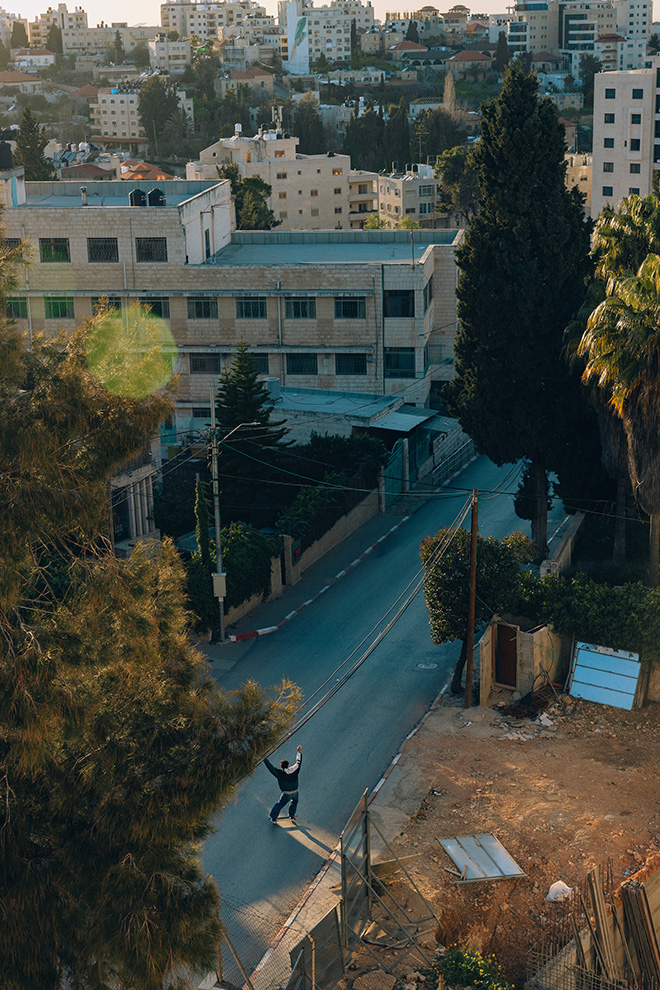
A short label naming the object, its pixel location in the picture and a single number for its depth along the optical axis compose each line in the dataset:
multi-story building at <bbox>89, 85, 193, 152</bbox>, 195.12
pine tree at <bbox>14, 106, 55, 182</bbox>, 93.61
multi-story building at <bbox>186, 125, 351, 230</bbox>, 109.75
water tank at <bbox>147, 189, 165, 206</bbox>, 51.75
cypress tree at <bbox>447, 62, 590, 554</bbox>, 31.38
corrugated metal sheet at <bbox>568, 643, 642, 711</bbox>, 26.16
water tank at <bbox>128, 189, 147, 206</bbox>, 52.22
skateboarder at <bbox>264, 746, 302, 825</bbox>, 21.58
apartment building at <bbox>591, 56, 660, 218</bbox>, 98.25
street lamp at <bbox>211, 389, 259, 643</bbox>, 28.67
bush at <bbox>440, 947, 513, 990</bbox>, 16.58
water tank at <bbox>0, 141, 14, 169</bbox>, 77.50
